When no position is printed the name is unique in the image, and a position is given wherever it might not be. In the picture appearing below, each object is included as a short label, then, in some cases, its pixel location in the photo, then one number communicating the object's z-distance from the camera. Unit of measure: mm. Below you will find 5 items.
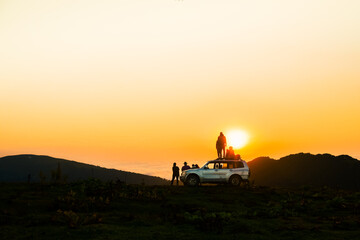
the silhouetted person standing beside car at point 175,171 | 30594
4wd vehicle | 28484
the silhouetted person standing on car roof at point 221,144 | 32656
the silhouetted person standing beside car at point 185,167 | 31023
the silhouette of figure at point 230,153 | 33281
